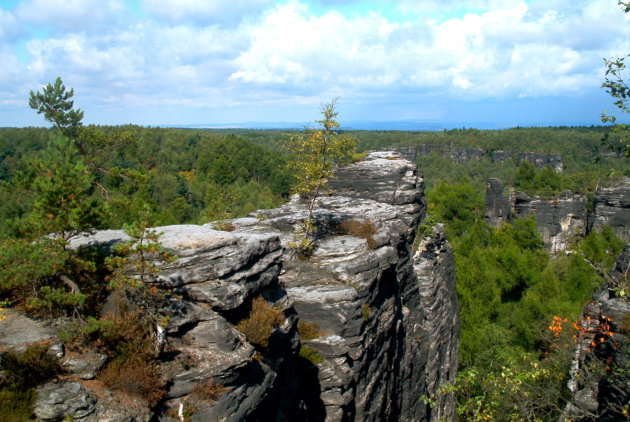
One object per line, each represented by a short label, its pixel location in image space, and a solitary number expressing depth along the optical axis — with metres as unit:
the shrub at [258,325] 10.30
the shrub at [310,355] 13.24
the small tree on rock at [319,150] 15.79
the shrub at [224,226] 16.62
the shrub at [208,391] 8.51
